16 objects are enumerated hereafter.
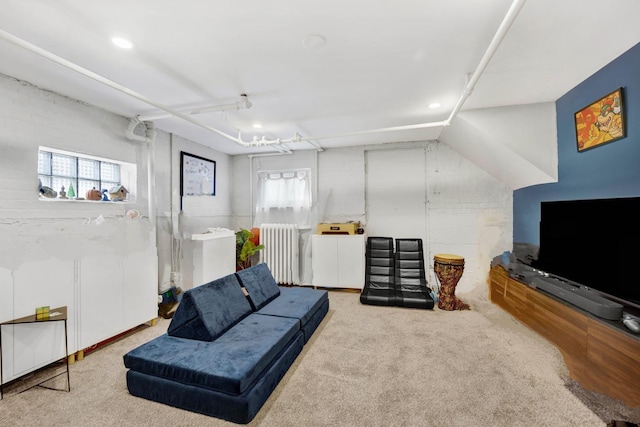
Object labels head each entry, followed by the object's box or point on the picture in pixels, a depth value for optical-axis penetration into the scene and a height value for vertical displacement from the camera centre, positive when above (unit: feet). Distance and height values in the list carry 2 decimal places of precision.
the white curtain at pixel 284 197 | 16.46 +0.95
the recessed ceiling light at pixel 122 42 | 5.89 +3.88
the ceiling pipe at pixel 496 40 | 4.25 +3.34
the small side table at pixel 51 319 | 6.79 -2.83
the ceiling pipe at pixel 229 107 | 8.70 +3.54
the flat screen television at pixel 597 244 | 6.36 -0.94
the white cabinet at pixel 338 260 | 14.70 -2.75
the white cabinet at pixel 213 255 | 12.55 -2.16
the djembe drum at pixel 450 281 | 12.11 -3.23
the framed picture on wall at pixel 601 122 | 6.84 +2.55
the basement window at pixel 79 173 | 8.54 +1.45
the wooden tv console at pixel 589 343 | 5.64 -3.44
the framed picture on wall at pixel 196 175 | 13.61 +2.05
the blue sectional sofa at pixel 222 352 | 5.74 -3.46
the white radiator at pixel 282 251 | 16.07 -2.37
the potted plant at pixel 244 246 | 15.20 -2.01
